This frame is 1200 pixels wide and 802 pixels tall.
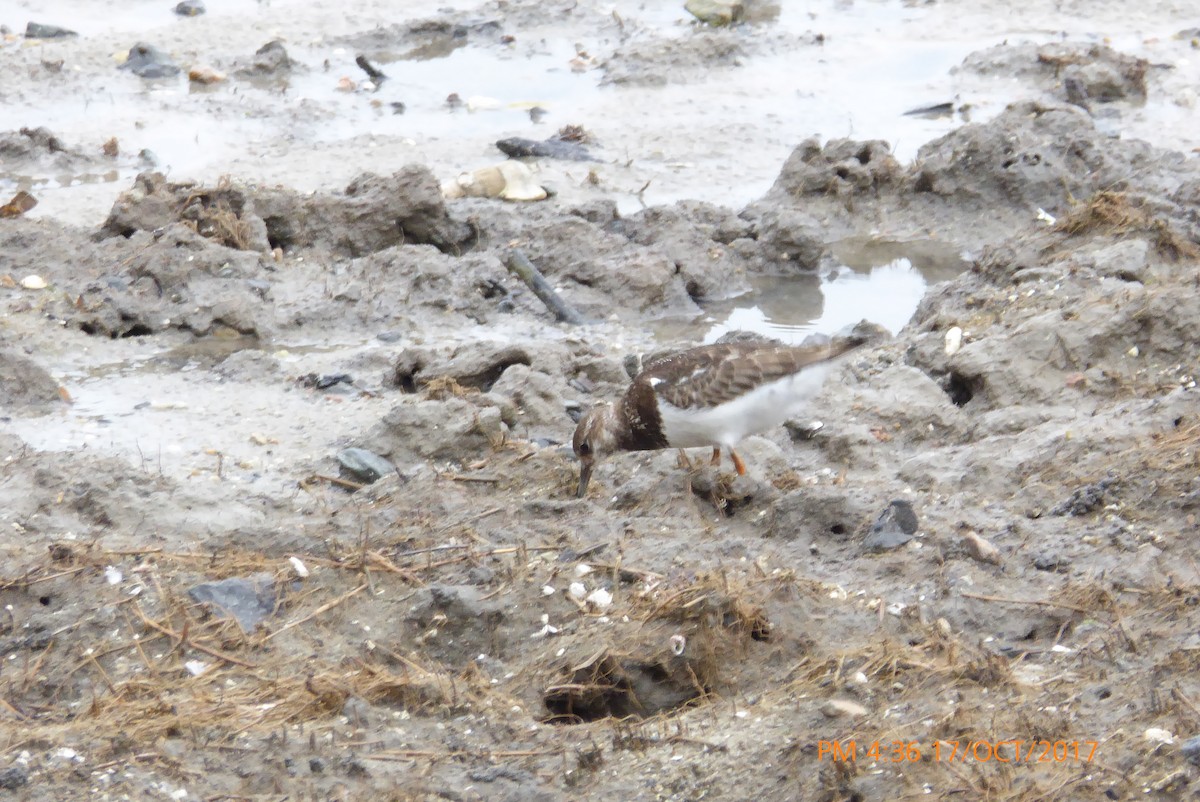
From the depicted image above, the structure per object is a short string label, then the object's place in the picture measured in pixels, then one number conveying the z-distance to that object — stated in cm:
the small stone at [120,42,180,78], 2419
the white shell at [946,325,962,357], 1360
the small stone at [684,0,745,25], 2808
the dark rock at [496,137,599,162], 2120
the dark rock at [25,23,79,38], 2525
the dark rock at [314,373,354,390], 1412
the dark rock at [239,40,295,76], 2467
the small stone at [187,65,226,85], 2408
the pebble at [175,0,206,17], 2728
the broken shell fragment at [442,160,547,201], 1886
